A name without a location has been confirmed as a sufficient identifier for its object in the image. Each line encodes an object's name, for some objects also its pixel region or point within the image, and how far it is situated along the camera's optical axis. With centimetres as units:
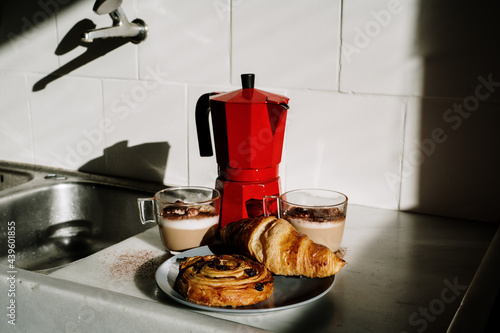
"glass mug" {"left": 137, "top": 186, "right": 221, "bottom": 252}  80
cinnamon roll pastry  62
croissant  68
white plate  62
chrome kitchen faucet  108
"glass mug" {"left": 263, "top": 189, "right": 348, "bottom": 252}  78
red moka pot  86
